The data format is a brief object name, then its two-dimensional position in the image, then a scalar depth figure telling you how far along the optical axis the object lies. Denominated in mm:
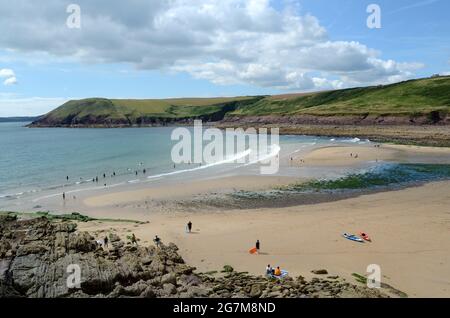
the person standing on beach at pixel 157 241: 25519
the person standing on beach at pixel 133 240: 25969
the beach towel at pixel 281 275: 19766
